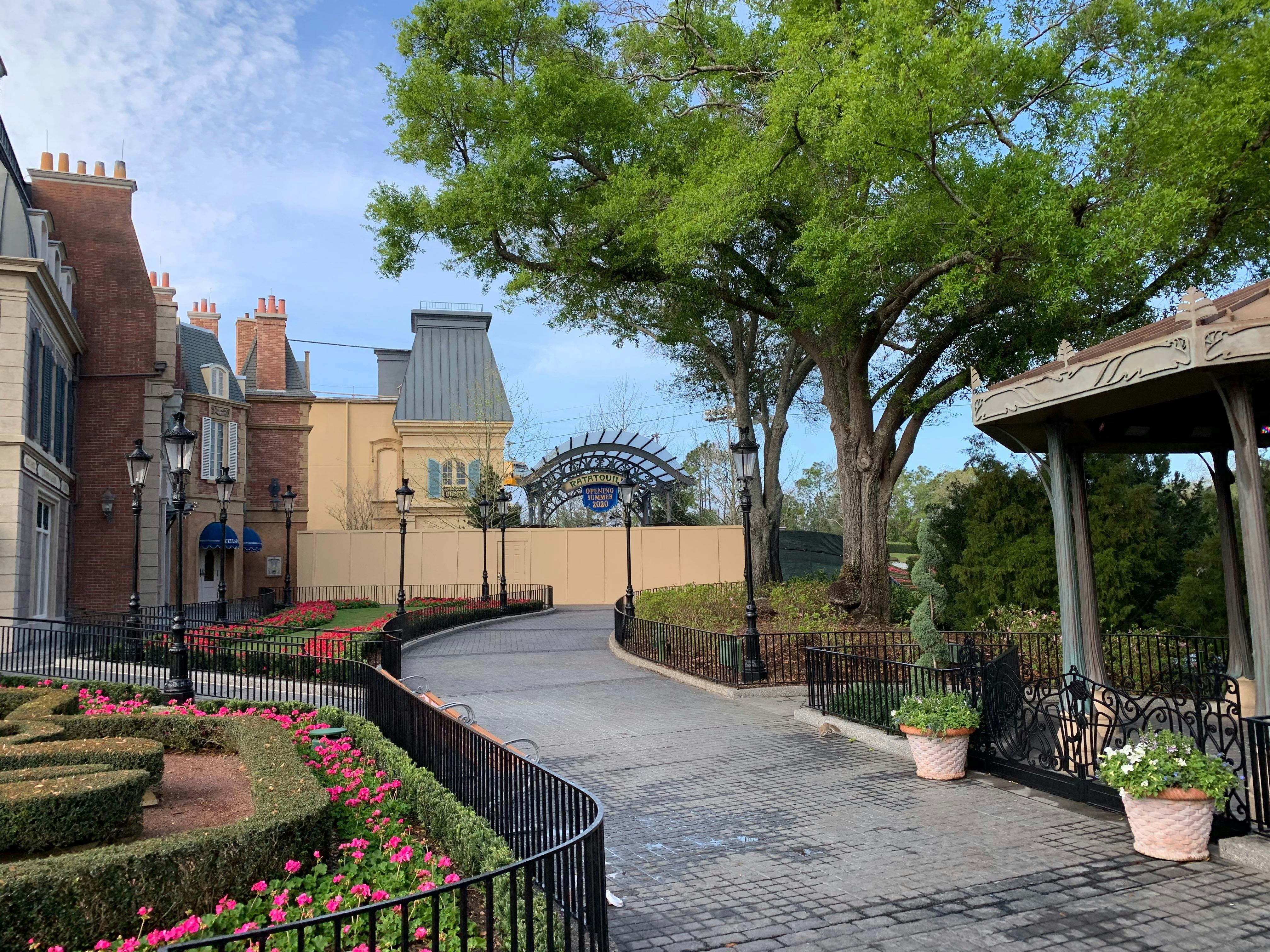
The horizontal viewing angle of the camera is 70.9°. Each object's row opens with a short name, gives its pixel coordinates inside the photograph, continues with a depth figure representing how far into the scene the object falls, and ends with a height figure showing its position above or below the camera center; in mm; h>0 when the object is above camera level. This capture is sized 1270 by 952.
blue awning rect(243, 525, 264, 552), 37719 +1347
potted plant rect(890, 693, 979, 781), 8570 -1679
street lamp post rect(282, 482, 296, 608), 29547 +2138
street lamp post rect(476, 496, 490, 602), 29719 +403
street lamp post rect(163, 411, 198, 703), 12750 +215
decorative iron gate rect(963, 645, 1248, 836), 6879 -1522
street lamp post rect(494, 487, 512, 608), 29297 +1445
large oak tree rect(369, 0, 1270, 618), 13367 +6983
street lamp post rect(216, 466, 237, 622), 23078 +2113
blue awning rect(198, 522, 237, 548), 33969 +1416
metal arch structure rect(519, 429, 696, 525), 34250 +3894
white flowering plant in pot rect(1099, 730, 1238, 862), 6164 -1663
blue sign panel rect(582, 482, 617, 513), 36844 +2808
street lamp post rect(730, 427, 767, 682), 14539 -27
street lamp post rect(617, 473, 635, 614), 25344 +2058
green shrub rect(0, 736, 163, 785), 7672 -1551
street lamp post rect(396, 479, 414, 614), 22516 +1841
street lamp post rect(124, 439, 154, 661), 16969 +1618
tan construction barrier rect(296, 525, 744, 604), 36281 +402
